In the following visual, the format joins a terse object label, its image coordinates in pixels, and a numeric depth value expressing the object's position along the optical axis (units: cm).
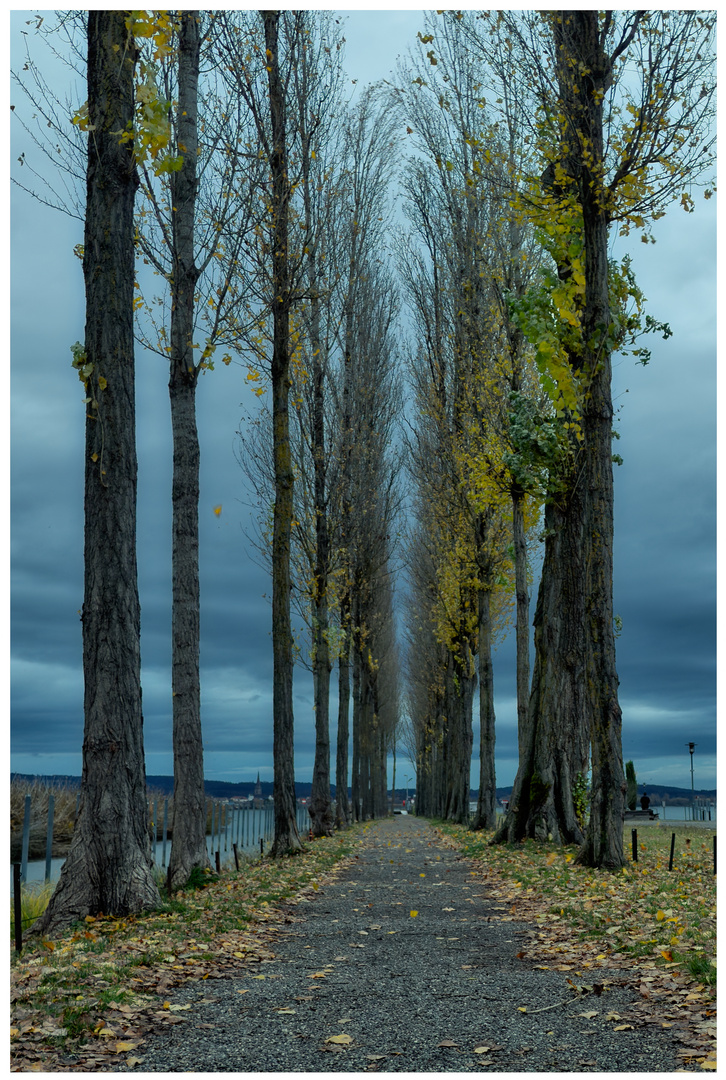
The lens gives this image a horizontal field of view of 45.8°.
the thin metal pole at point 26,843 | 1143
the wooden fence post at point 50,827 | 1209
